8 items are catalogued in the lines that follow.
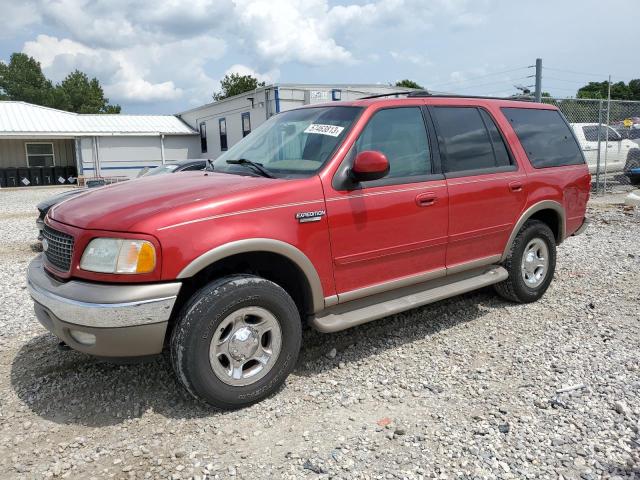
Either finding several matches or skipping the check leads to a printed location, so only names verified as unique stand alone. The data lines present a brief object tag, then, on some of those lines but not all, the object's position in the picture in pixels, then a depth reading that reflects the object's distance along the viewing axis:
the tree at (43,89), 66.38
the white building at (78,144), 27.62
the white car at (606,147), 13.86
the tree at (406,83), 62.70
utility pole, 11.23
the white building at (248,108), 18.81
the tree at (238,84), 58.97
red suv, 3.00
